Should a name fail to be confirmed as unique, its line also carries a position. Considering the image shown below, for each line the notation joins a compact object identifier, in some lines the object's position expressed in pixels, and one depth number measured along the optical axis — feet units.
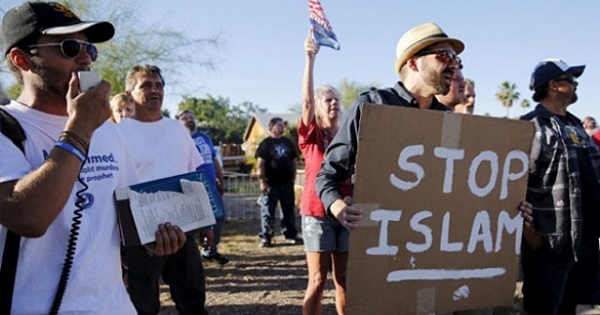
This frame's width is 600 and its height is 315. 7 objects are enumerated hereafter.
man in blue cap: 10.38
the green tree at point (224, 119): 217.36
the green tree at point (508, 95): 212.41
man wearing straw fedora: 8.10
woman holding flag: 11.55
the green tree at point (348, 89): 189.77
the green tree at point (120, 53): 45.39
